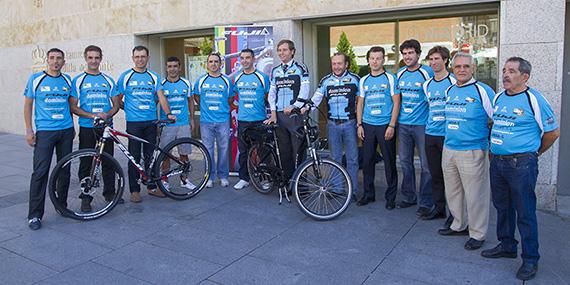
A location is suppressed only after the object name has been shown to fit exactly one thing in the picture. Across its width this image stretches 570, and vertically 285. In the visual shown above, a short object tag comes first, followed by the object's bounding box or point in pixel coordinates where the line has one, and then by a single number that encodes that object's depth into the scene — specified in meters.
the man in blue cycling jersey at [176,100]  6.61
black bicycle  5.29
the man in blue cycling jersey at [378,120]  5.59
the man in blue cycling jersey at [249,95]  6.56
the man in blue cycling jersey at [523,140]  3.76
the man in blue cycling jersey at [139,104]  6.06
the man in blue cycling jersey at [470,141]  4.34
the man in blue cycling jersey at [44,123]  5.21
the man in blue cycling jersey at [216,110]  6.74
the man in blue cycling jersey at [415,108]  5.41
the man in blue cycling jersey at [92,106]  5.60
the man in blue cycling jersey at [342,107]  5.87
